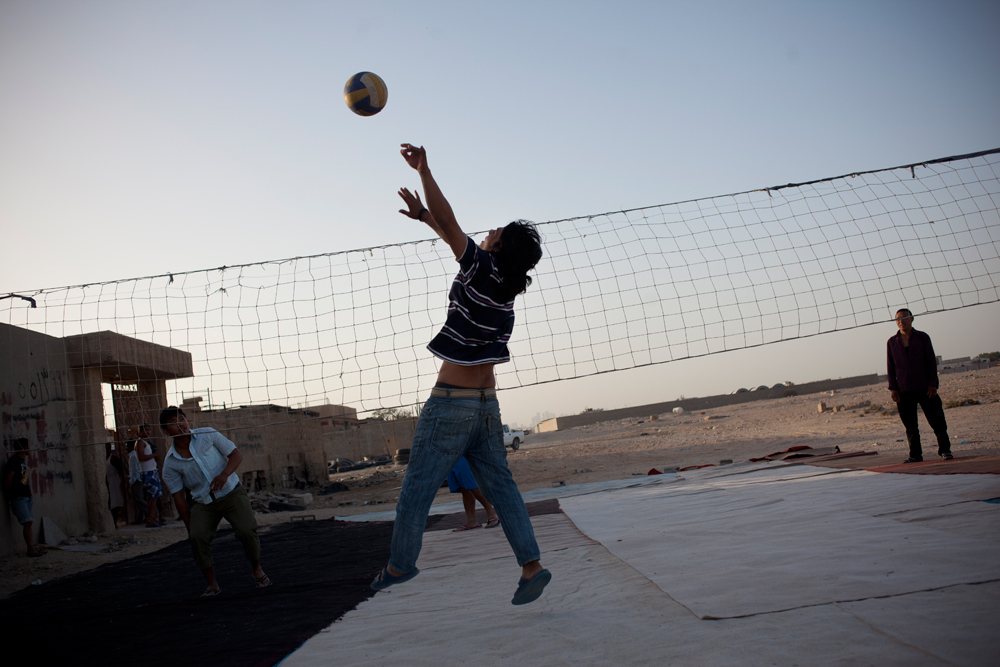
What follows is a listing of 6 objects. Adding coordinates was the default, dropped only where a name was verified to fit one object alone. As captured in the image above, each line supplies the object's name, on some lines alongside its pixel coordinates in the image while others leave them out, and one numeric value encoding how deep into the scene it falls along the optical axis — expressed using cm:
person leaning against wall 749
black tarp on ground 290
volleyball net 626
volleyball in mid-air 456
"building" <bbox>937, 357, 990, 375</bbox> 3786
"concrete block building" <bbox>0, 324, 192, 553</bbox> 815
